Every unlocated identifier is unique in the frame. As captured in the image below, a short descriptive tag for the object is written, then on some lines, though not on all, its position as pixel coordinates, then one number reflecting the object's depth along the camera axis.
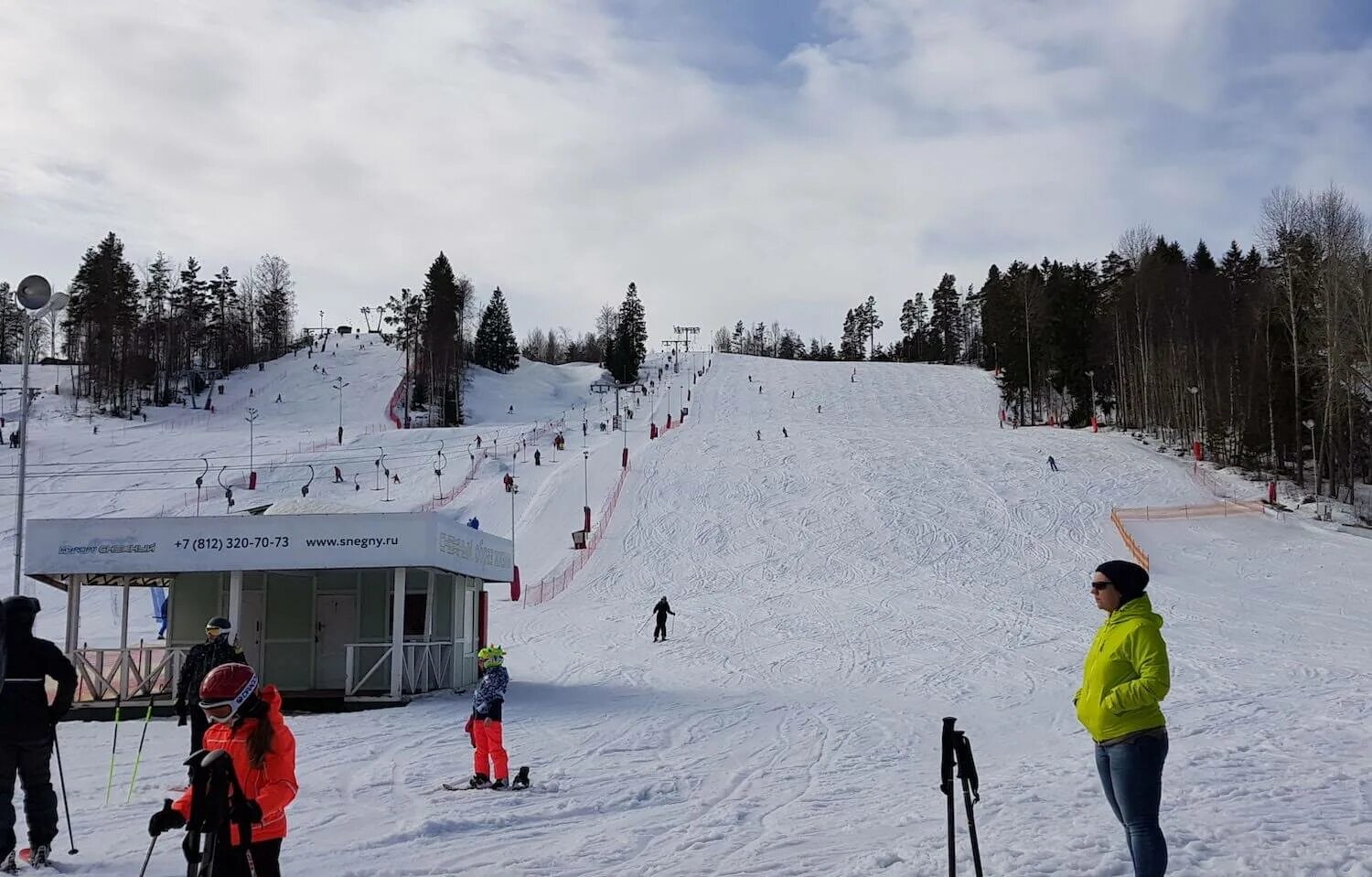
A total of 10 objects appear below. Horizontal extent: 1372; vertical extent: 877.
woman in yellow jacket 5.00
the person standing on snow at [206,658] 10.21
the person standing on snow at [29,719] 6.87
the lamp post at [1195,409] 57.31
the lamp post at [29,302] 14.59
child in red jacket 4.73
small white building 17.36
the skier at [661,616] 25.58
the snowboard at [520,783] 10.24
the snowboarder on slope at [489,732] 10.30
